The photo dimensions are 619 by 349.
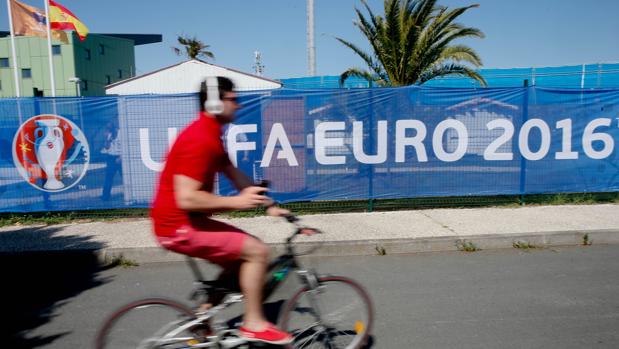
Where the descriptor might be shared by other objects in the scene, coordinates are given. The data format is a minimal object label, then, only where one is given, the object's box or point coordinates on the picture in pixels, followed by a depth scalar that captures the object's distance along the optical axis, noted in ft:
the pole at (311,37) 50.67
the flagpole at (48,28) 50.29
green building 130.11
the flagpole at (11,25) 49.02
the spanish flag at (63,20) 53.42
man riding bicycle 8.66
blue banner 25.17
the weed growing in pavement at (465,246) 20.77
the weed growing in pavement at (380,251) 20.39
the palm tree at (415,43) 39.32
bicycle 9.43
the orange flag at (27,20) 50.99
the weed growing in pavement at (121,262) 19.30
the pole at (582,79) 71.30
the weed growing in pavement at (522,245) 21.04
